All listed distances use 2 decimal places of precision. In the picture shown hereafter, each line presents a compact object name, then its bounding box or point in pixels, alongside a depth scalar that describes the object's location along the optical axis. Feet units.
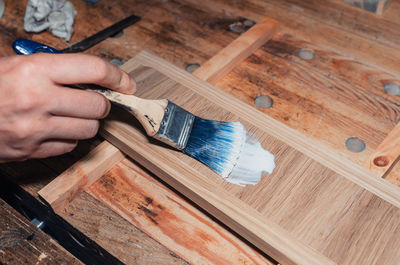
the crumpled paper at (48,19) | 5.17
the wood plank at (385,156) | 3.57
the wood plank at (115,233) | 3.26
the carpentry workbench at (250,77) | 3.43
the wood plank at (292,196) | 2.96
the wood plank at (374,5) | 5.31
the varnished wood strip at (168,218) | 3.28
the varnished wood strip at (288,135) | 3.27
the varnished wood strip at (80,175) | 3.48
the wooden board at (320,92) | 4.01
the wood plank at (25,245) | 3.32
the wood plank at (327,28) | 4.83
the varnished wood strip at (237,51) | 4.51
